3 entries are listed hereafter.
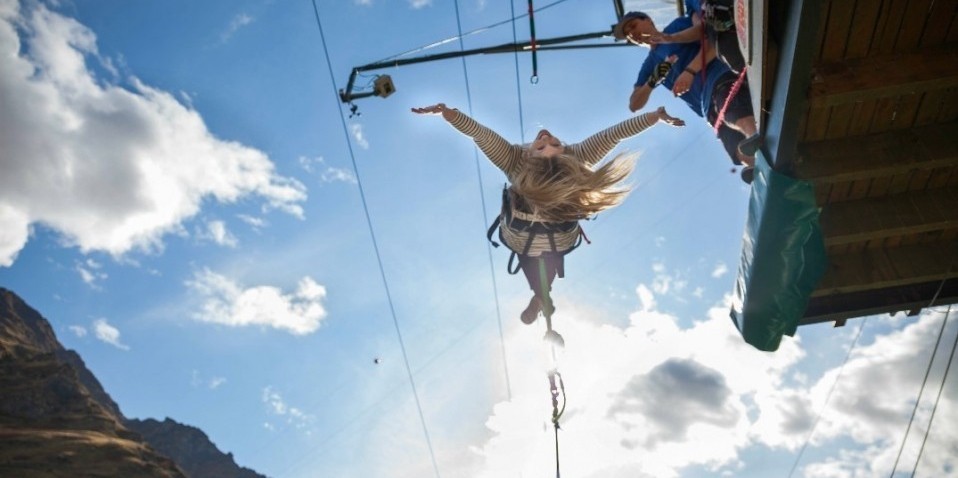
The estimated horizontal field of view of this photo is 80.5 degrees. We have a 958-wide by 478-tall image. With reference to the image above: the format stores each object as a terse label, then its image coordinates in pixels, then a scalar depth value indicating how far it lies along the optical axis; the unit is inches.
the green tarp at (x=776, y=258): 122.5
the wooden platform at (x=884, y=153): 109.2
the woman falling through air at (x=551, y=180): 169.3
